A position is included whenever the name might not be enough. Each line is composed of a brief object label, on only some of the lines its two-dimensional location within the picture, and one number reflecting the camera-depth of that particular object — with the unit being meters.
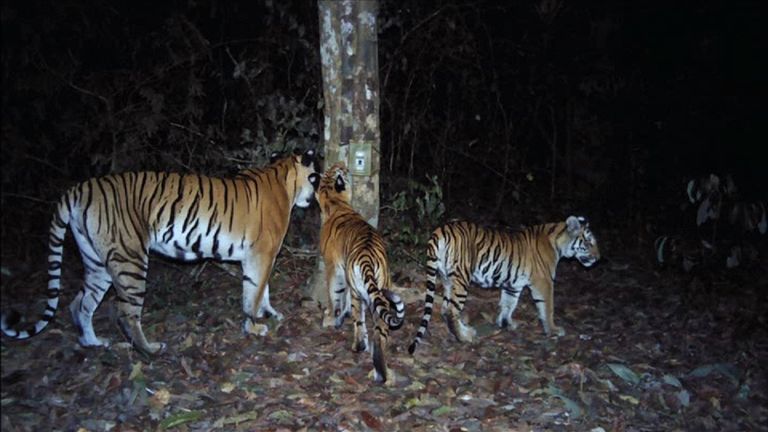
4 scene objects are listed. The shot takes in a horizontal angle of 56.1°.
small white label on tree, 6.45
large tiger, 5.74
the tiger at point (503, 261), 6.47
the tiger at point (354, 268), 5.36
